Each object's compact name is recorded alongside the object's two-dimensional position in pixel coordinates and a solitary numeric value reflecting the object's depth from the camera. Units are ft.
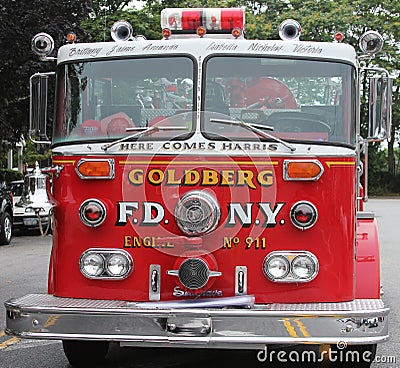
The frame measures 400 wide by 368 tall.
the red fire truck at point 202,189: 18.13
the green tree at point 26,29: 52.85
